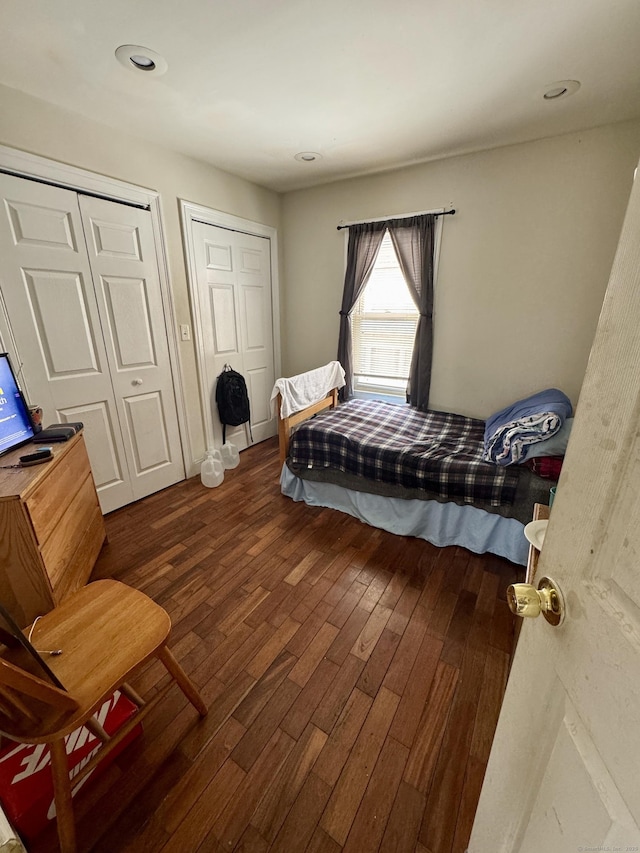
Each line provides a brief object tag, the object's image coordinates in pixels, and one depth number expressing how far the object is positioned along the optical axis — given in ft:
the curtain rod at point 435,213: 8.71
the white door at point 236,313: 9.33
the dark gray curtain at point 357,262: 9.75
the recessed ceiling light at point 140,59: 4.84
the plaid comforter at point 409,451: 6.39
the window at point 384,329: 9.97
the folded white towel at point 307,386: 8.23
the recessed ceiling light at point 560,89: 5.64
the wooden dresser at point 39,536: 4.29
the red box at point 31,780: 2.99
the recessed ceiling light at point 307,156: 8.28
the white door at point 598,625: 1.26
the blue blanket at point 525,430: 6.20
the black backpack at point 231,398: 10.09
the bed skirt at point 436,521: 6.36
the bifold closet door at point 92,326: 6.14
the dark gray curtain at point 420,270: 9.04
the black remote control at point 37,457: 4.78
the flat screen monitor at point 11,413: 5.08
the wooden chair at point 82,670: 2.60
